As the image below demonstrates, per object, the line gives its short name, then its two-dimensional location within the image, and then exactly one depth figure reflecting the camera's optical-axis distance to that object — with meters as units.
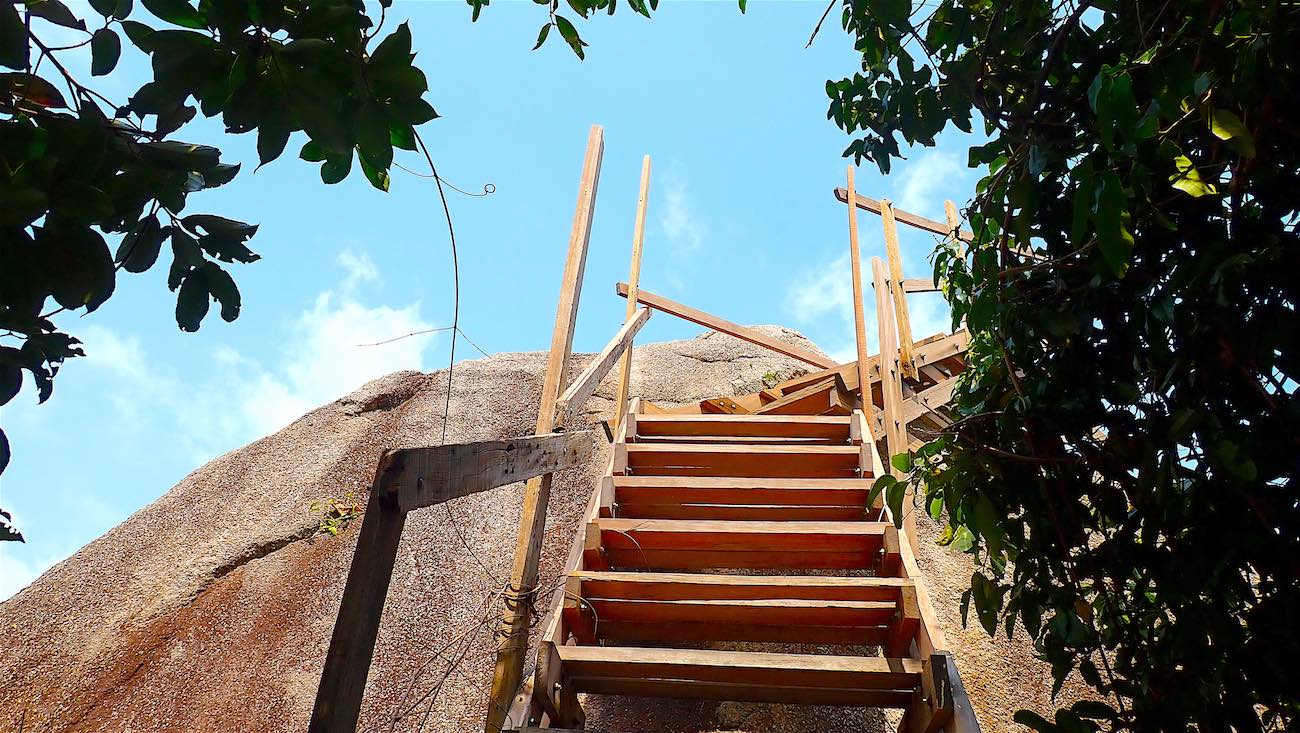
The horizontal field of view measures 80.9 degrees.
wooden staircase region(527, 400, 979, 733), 2.63
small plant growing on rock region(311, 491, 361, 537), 6.86
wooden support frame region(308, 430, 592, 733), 1.05
